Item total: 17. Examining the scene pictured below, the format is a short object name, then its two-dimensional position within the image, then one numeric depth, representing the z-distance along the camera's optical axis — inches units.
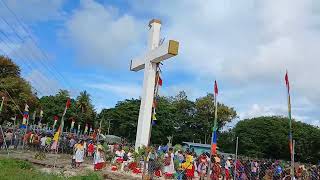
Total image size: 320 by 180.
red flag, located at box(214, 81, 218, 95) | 313.2
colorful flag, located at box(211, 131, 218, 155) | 291.9
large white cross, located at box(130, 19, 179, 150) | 505.0
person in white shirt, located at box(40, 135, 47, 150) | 720.0
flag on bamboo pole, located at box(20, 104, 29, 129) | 765.2
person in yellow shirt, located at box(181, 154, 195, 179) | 483.2
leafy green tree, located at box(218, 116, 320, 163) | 1510.8
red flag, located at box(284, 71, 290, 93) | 306.3
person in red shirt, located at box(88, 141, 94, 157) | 673.1
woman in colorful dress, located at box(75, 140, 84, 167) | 515.6
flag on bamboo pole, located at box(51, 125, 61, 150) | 505.3
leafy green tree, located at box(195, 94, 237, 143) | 1688.0
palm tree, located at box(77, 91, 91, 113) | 1887.7
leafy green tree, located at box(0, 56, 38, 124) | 1191.5
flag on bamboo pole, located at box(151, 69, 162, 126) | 506.1
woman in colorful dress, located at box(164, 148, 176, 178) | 480.0
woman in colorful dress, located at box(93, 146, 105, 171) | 498.3
